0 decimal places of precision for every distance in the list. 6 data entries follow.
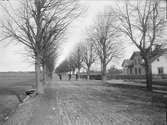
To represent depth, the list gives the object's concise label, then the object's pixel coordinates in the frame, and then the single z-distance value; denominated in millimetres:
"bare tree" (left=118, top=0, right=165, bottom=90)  17495
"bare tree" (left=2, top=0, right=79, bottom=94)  14961
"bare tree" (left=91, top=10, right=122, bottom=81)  33941
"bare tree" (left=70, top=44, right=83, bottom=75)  56238
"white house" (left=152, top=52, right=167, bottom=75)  48906
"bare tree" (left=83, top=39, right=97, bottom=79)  48672
